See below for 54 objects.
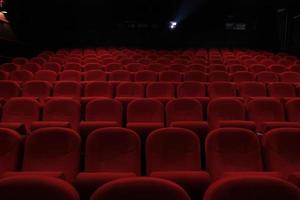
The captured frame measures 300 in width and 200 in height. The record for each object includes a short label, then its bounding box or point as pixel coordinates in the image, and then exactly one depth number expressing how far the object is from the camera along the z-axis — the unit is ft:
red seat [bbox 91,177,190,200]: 4.24
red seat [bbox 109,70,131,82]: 17.17
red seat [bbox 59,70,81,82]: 17.25
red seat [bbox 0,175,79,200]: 4.33
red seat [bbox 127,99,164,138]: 11.05
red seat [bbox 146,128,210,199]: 7.60
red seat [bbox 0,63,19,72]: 19.65
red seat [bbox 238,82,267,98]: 14.21
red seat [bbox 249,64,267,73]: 20.06
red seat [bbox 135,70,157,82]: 17.15
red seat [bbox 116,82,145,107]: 14.15
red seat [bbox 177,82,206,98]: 14.32
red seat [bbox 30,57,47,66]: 22.81
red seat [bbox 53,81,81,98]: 14.03
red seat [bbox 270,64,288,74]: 19.93
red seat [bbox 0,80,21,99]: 13.66
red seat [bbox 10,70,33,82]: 17.08
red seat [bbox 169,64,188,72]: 20.12
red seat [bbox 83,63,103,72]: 20.24
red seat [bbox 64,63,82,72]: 20.22
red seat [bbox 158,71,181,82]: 16.99
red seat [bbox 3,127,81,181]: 7.55
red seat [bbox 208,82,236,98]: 14.15
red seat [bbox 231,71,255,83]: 17.05
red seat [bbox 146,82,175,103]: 14.20
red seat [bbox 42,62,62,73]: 19.94
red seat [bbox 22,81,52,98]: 13.96
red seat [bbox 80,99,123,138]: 11.04
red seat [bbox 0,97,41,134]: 10.98
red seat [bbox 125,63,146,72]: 20.34
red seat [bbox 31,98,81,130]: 11.04
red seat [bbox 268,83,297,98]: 14.14
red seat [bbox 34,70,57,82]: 17.10
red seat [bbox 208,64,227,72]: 20.07
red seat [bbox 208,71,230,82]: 16.94
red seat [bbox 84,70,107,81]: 17.35
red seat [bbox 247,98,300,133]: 11.44
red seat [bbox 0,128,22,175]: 7.44
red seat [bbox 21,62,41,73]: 19.82
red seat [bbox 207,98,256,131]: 11.24
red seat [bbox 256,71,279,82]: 17.24
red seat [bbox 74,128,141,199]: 7.54
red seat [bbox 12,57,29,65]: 22.45
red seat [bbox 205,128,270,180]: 7.62
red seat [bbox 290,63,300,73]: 19.66
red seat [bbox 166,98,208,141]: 11.13
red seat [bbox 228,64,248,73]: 20.10
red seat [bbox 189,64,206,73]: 20.16
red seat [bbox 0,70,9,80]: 17.08
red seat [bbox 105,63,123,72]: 20.13
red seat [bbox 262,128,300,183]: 7.61
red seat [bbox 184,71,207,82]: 17.03
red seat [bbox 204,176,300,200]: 4.34
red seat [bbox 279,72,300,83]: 17.32
